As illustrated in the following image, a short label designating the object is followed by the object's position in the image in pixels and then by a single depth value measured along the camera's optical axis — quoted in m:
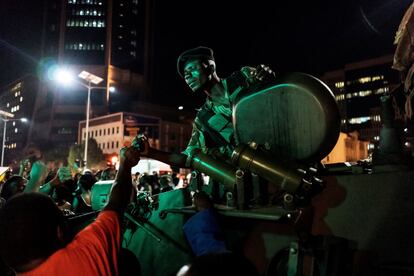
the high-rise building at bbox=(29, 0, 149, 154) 104.19
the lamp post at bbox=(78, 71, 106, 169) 31.24
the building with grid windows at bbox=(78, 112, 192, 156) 84.12
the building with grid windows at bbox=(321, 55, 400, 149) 94.88
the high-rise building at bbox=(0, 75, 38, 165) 123.81
